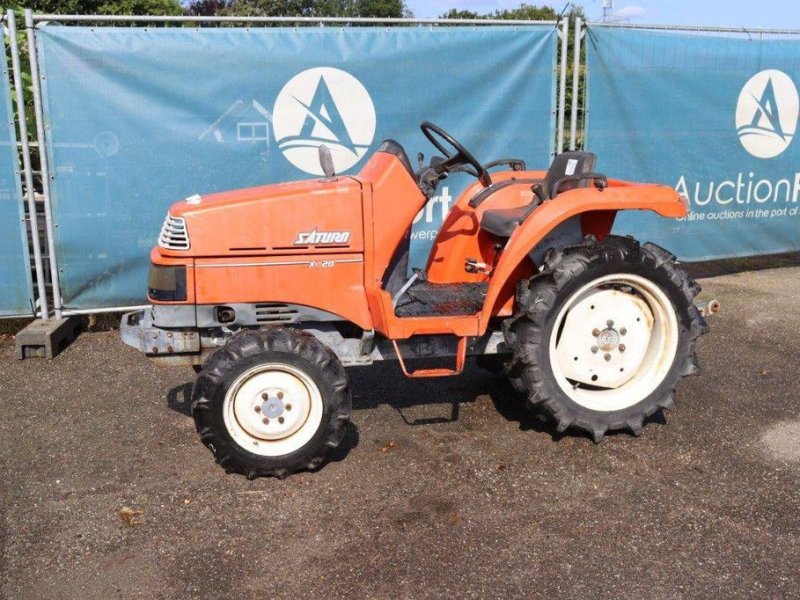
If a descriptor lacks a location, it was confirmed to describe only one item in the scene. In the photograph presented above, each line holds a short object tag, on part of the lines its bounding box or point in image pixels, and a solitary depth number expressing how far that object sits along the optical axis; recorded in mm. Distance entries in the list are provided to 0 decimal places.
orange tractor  3682
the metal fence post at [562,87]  6363
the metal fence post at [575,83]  6395
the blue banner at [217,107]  5695
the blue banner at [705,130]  6707
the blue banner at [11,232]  5559
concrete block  5566
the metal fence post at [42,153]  5512
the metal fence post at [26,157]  5480
